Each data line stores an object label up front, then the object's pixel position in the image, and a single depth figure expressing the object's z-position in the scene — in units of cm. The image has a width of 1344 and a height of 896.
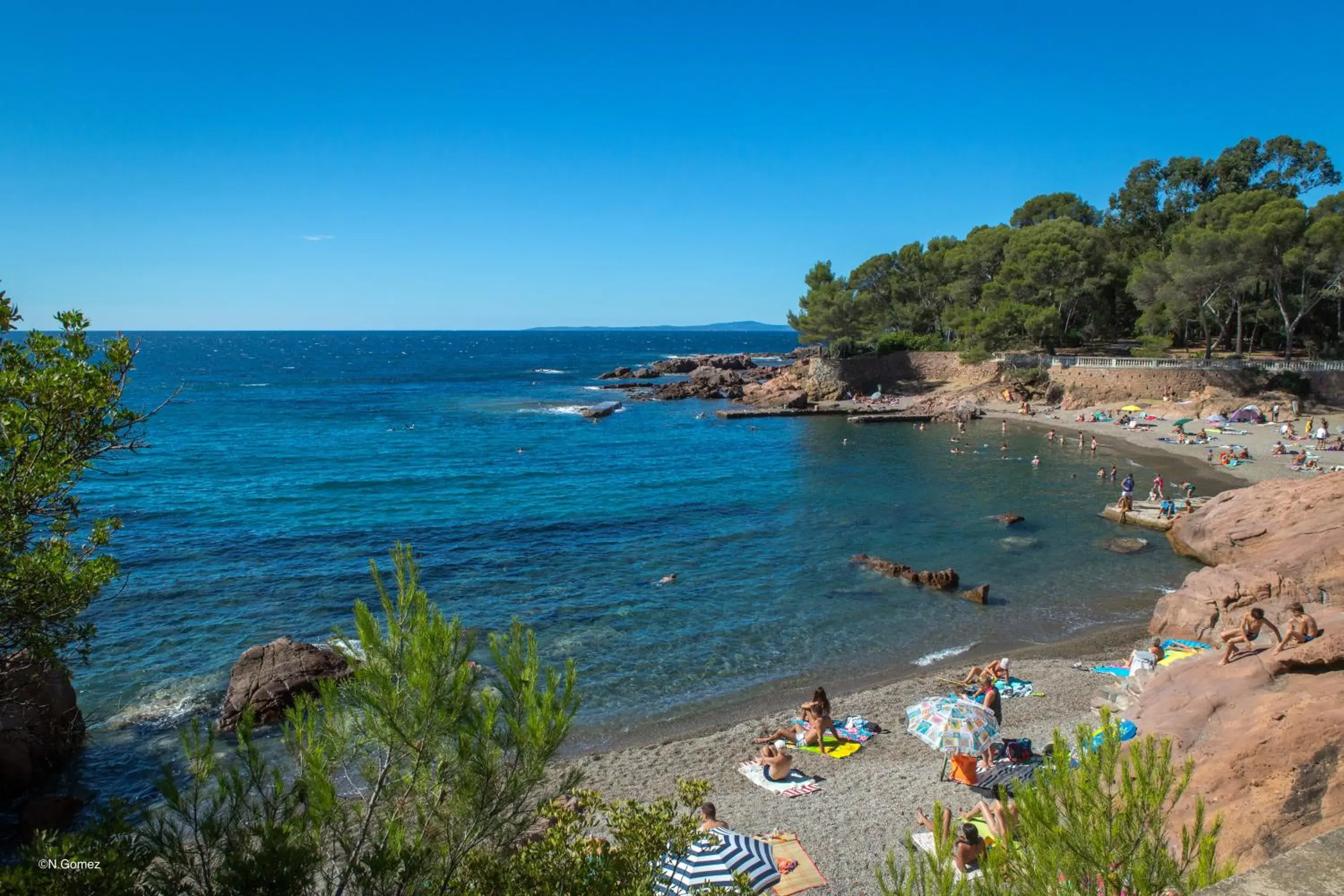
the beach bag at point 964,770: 1280
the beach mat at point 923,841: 1068
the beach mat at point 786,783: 1325
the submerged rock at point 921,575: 2369
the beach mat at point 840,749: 1459
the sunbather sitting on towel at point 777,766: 1362
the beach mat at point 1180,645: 1734
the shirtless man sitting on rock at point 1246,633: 1278
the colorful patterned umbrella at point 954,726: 1248
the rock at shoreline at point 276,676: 1580
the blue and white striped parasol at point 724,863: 923
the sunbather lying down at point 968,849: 966
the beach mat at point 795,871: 1011
